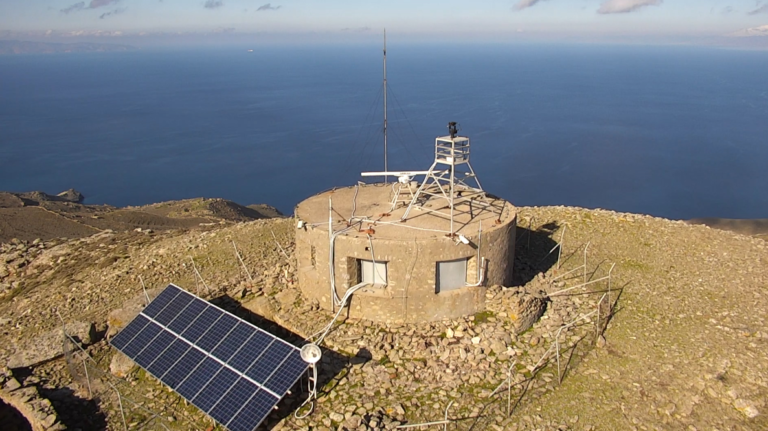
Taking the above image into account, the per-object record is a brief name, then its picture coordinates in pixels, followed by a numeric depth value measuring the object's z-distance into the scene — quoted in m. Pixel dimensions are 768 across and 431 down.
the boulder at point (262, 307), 14.71
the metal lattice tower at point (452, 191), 14.09
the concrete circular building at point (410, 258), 13.21
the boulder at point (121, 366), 13.17
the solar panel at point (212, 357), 10.95
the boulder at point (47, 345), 13.76
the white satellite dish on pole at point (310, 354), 11.20
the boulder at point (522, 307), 13.62
